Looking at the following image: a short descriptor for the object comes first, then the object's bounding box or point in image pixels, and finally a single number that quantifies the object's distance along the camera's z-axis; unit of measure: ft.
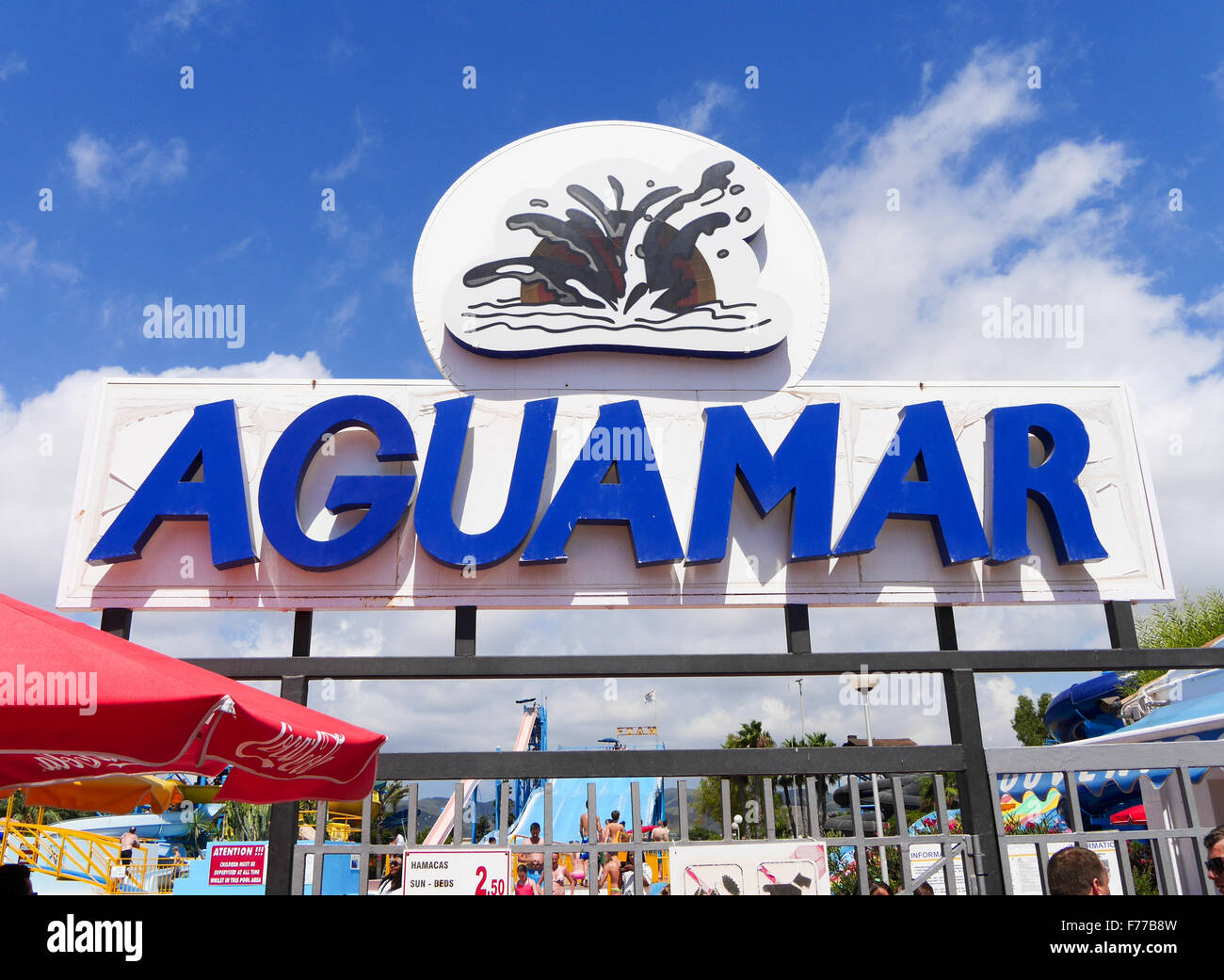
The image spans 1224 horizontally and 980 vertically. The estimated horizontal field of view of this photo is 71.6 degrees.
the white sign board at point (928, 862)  40.41
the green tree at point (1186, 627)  118.42
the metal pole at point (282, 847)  24.18
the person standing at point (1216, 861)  13.44
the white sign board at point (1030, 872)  27.07
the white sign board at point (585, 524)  28.48
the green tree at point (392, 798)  129.38
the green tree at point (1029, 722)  181.68
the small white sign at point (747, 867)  22.81
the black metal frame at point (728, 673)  25.26
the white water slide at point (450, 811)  71.76
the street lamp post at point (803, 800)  24.68
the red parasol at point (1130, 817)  56.65
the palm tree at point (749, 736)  123.86
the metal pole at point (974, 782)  24.85
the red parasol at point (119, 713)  9.49
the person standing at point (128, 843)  55.16
